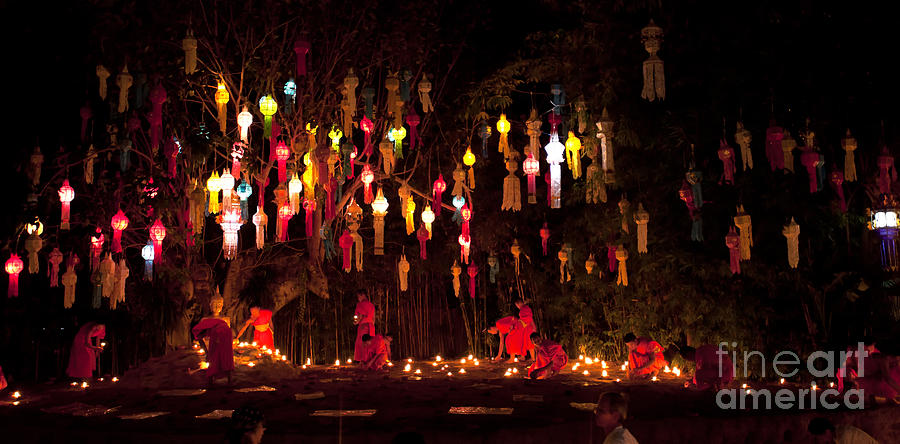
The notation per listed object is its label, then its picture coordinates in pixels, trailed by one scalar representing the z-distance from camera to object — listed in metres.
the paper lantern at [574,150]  10.44
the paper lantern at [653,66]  7.88
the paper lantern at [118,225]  10.17
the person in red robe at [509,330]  13.51
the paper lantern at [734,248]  10.01
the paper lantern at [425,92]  10.87
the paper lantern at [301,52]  9.04
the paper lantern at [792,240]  9.52
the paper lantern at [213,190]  9.81
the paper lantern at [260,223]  10.80
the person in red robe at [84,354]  11.42
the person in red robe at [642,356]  10.73
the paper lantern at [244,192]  10.44
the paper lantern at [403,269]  13.27
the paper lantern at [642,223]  10.62
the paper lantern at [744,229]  9.72
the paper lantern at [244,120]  10.10
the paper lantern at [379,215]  11.18
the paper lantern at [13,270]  10.13
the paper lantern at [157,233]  10.23
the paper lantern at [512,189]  10.16
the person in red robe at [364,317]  13.11
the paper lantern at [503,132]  11.66
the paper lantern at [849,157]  9.18
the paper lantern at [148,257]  11.05
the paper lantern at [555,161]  9.67
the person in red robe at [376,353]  12.40
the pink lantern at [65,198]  9.62
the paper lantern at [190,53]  8.70
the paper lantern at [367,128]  11.35
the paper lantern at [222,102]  10.40
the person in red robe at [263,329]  12.21
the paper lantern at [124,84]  8.71
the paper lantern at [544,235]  13.41
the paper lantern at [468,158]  12.04
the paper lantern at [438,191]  12.24
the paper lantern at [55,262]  10.81
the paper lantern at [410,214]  12.52
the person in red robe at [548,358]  10.93
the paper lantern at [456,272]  14.08
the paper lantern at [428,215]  12.34
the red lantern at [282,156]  10.23
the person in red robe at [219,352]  9.98
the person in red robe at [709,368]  9.44
